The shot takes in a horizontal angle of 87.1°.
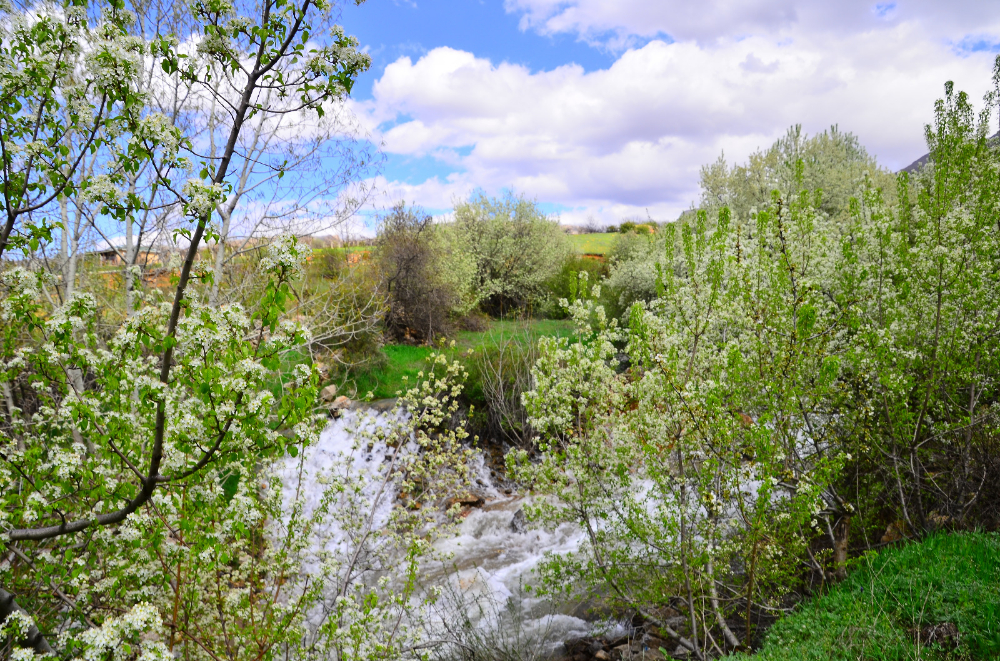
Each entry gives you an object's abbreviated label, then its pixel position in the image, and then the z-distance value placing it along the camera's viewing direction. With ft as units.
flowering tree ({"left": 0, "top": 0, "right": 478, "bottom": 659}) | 7.75
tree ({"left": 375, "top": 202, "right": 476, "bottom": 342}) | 59.21
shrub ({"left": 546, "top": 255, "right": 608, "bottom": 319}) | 81.82
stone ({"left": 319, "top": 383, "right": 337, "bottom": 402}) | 41.93
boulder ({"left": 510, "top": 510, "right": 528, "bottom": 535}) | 29.76
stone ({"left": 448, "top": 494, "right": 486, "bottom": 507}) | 33.83
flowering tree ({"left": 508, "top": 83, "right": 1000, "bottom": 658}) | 15.17
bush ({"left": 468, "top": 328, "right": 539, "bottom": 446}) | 36.68
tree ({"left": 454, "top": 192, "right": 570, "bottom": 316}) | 82.79
